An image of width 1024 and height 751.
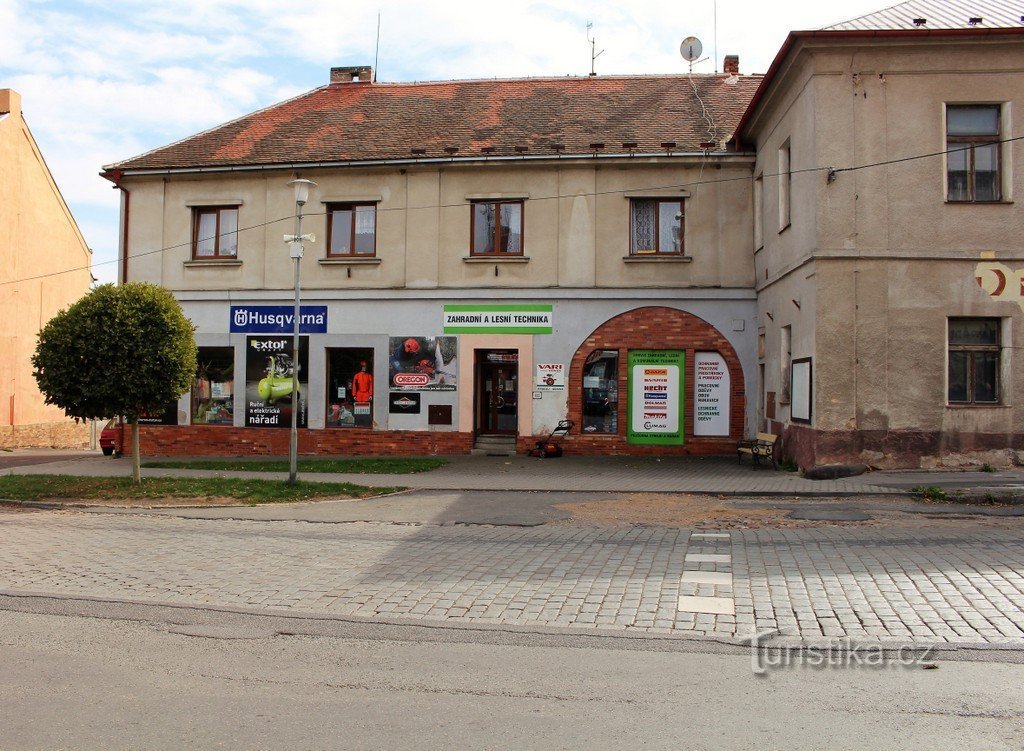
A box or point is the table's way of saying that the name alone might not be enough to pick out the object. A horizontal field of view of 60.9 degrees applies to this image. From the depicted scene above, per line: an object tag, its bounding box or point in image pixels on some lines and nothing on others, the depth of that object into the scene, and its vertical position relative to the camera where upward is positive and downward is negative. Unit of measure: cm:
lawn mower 2052 -117
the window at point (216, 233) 2281 +428
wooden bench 1784 -93
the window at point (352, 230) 2202 +425
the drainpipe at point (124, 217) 2316 +471
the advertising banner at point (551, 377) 2109 +56
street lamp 1532 +259
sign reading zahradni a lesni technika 2119 +195
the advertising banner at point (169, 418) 2278 -62
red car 2423 -124
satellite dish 2628 +1067
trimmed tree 1483 +66
